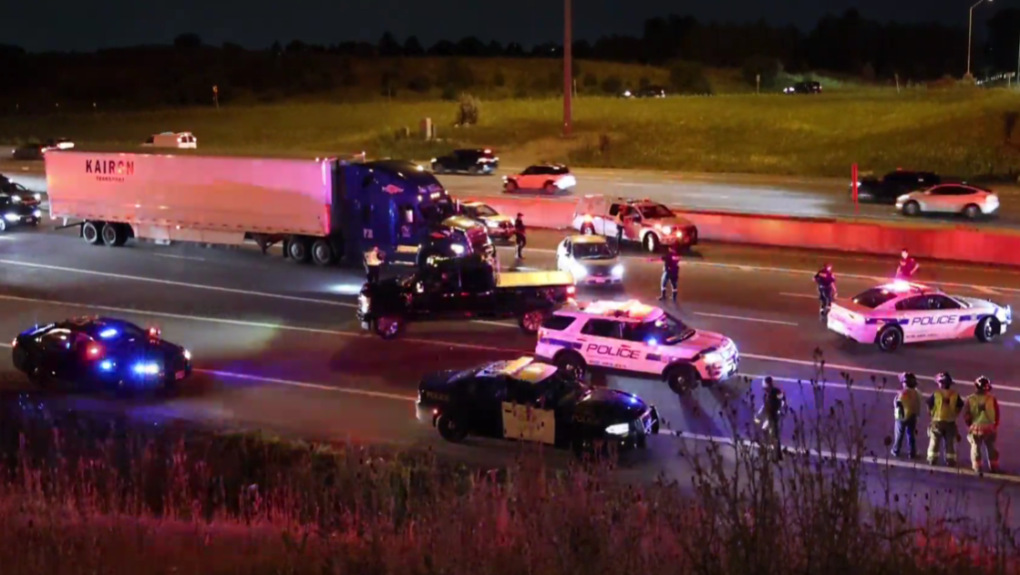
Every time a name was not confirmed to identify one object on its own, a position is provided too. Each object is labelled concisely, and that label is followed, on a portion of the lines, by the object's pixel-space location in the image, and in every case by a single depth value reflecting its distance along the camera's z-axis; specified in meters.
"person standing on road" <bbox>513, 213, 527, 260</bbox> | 32.16
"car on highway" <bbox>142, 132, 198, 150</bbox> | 53.06
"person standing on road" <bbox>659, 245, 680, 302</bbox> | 26.27
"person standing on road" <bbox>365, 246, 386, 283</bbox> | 27.38
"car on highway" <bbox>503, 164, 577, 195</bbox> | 47.19
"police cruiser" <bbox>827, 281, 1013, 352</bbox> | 21.81
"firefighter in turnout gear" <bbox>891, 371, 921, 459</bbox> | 15.40
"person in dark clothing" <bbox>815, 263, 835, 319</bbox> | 23.86
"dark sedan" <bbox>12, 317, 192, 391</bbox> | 19.55
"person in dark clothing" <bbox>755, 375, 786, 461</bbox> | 14.37
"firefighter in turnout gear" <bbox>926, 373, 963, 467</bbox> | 14.93
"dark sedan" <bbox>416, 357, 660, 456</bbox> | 15.73
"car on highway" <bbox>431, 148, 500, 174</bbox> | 54.44
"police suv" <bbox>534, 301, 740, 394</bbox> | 19.14
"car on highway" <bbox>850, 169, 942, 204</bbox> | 42.62
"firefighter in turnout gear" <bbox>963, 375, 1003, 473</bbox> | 14.69
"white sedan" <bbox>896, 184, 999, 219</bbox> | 38.78
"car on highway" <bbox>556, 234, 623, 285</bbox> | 27.98
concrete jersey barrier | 30.44
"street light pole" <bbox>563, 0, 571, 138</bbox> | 54.61
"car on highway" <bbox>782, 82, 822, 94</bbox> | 96.06
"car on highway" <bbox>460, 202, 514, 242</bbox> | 34.45
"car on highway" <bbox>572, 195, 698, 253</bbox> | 33.09
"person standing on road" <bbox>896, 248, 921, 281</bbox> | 25.45
